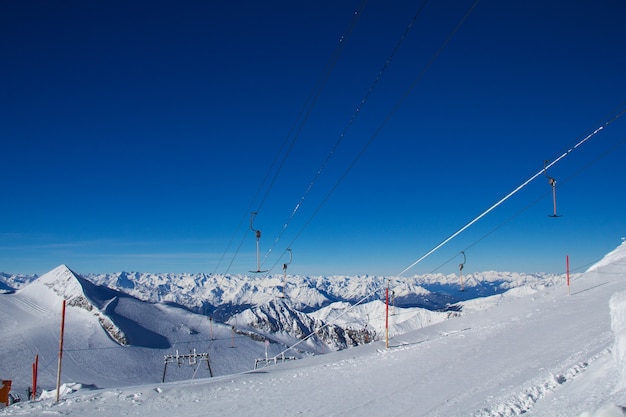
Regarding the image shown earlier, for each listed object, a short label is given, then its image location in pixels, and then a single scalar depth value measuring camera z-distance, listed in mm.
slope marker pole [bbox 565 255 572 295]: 33050
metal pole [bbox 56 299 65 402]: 17278
